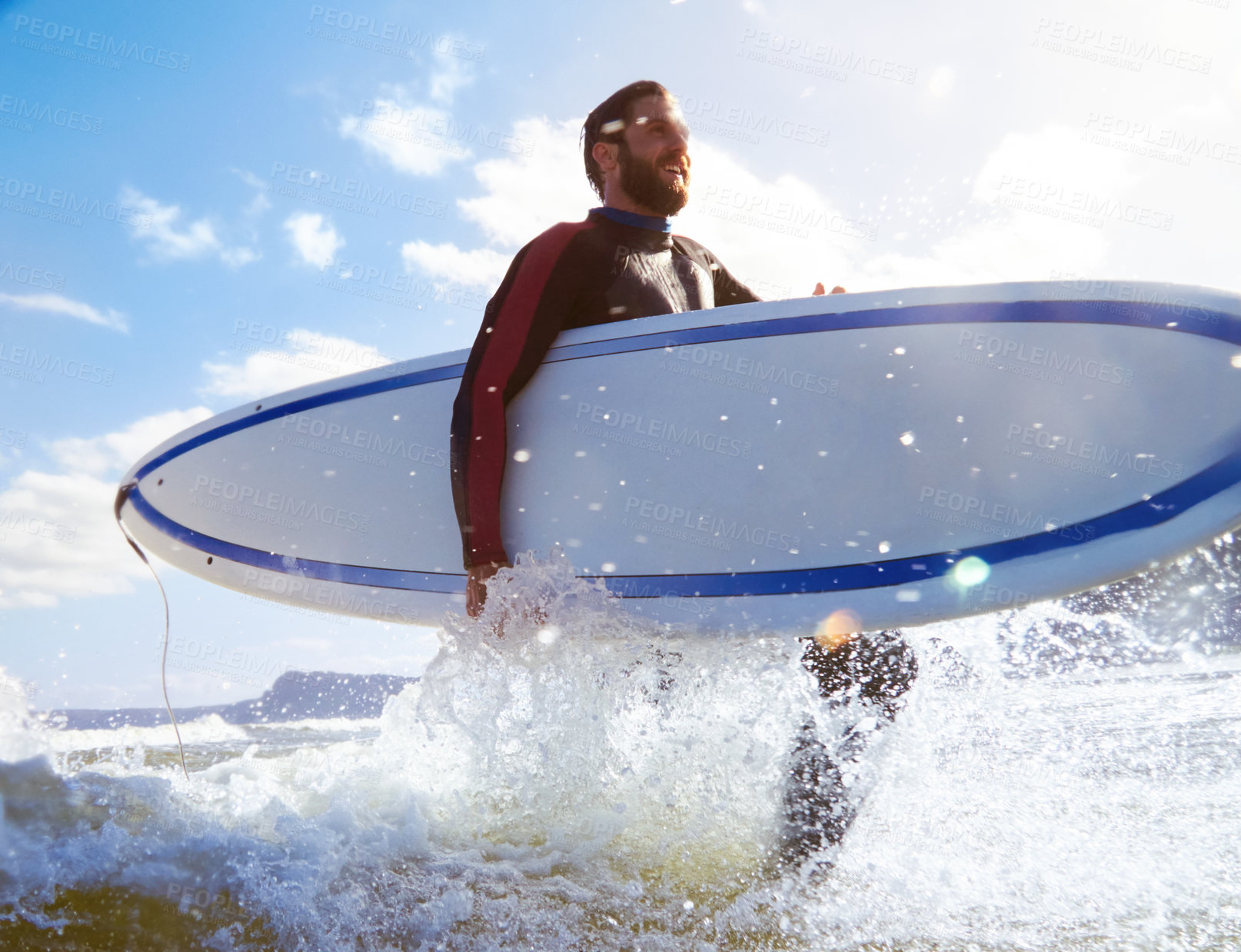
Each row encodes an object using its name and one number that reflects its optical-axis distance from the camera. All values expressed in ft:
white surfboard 4.52
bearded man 4.94
